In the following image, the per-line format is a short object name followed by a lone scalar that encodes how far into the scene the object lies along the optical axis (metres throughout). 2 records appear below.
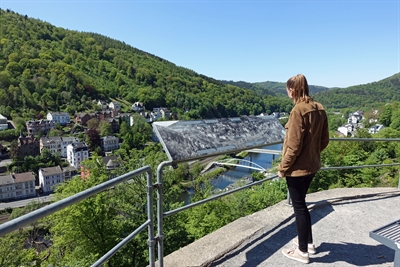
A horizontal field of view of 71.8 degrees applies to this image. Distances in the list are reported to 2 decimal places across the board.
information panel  1.97
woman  2.01
